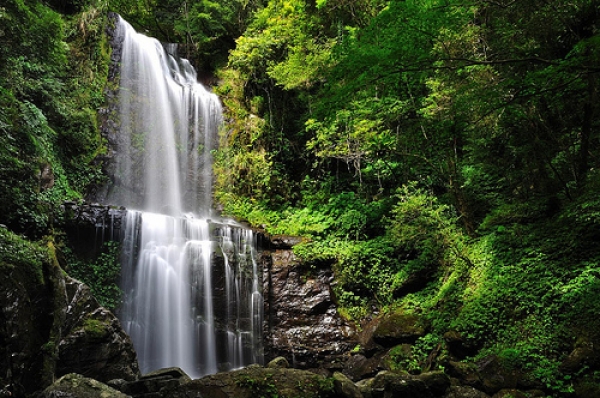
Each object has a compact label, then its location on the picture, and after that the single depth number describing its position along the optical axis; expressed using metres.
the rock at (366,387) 6.15
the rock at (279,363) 7.29
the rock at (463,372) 6.52
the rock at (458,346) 7.23
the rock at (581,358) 5.44
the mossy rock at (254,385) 5.60
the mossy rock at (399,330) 8.41
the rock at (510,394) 5.70
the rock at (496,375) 6.09
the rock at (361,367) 8.11
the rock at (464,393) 6.03
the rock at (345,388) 5.73
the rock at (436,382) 6.08
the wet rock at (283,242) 11.87
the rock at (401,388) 5.98
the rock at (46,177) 8.70
